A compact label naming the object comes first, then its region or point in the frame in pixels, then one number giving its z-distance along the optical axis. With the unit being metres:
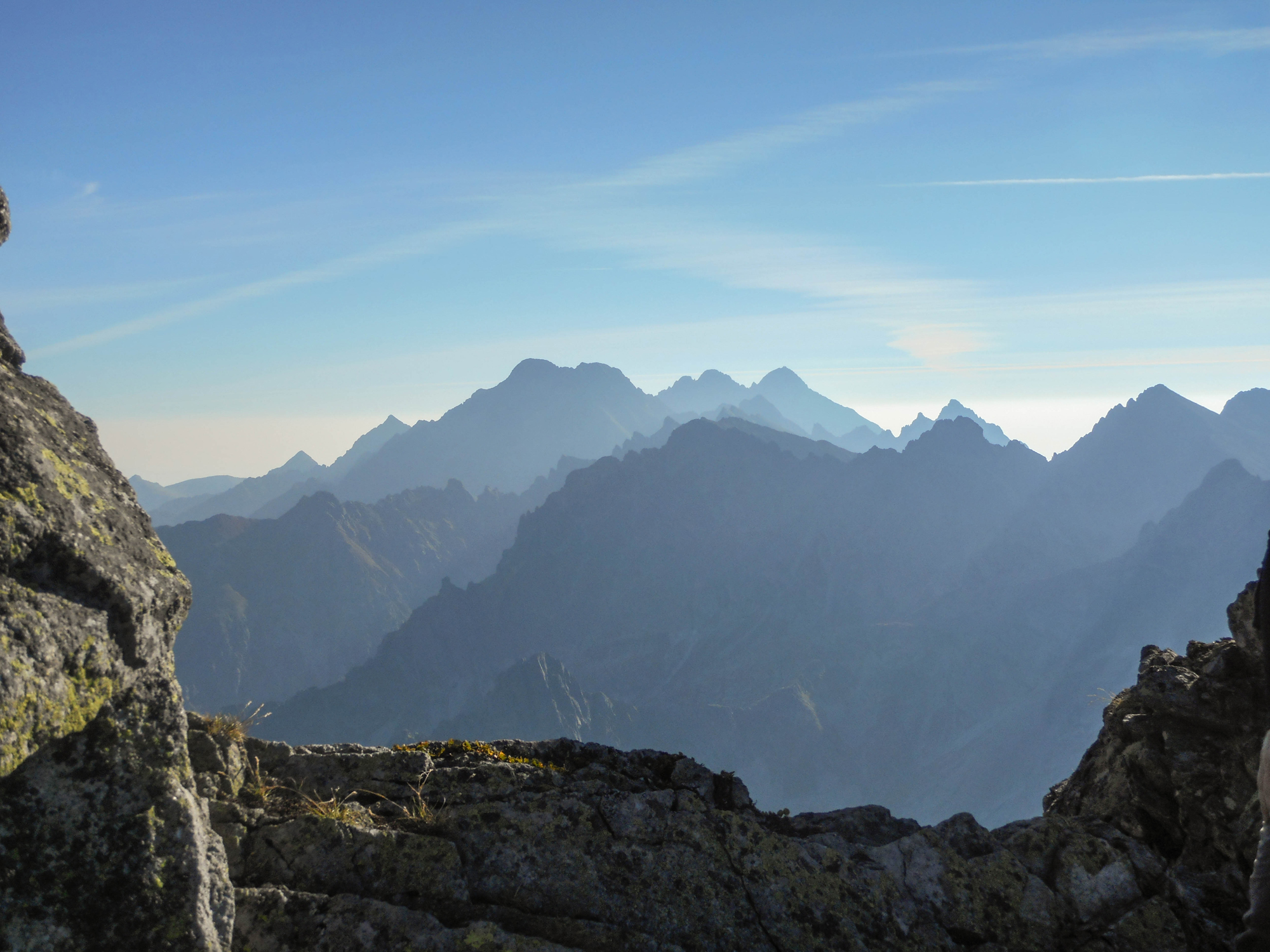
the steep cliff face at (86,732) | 5.42
